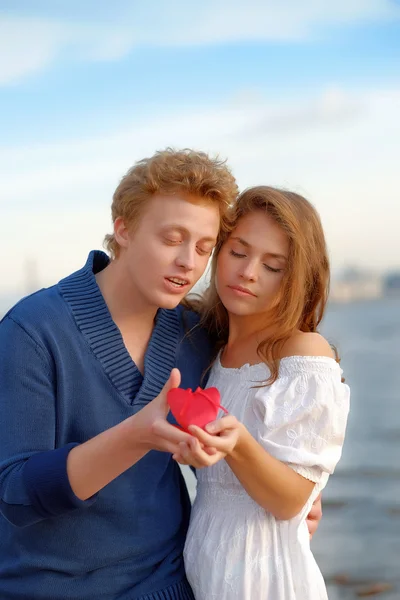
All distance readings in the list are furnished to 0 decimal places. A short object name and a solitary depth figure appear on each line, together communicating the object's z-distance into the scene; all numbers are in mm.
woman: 2559
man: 2439
